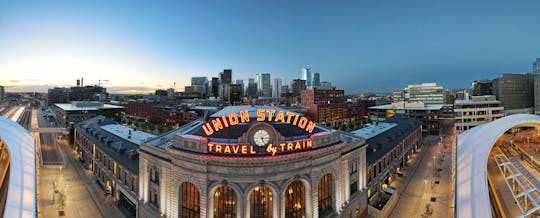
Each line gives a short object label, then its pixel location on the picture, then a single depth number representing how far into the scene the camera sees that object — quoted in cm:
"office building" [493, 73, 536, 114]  17825
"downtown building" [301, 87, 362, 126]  17800
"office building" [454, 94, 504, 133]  12025
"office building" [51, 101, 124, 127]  13562
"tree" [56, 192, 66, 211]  4467
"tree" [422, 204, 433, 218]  4109
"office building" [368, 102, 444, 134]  12738
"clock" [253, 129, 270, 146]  3356
